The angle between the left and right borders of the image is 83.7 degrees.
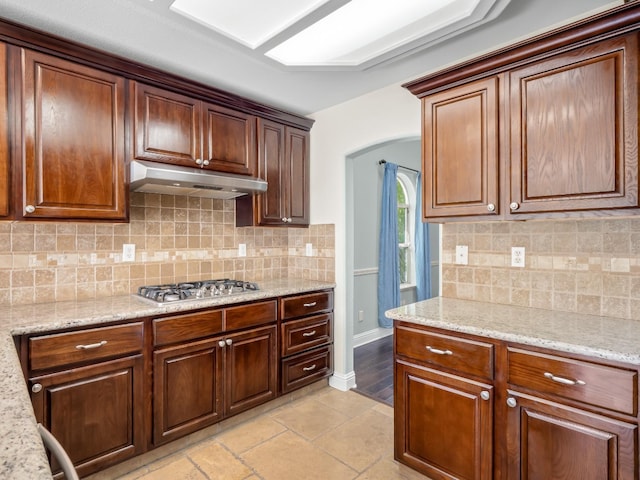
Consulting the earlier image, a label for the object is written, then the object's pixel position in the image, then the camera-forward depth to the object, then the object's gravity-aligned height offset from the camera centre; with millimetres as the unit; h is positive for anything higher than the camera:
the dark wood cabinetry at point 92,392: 1758 -798
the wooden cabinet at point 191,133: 2354 +776
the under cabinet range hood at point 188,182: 2229 +392
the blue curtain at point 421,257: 5254 -288
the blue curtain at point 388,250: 4535 -159
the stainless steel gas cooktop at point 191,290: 2267 -359
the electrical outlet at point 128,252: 2555 -88
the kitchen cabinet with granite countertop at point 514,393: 1366 -692
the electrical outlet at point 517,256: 2141 -119
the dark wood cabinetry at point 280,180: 3029 +532
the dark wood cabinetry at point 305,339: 2826 -839
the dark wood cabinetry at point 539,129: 1584 +553
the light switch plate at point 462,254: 2374 -116
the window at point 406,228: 5379 +147
